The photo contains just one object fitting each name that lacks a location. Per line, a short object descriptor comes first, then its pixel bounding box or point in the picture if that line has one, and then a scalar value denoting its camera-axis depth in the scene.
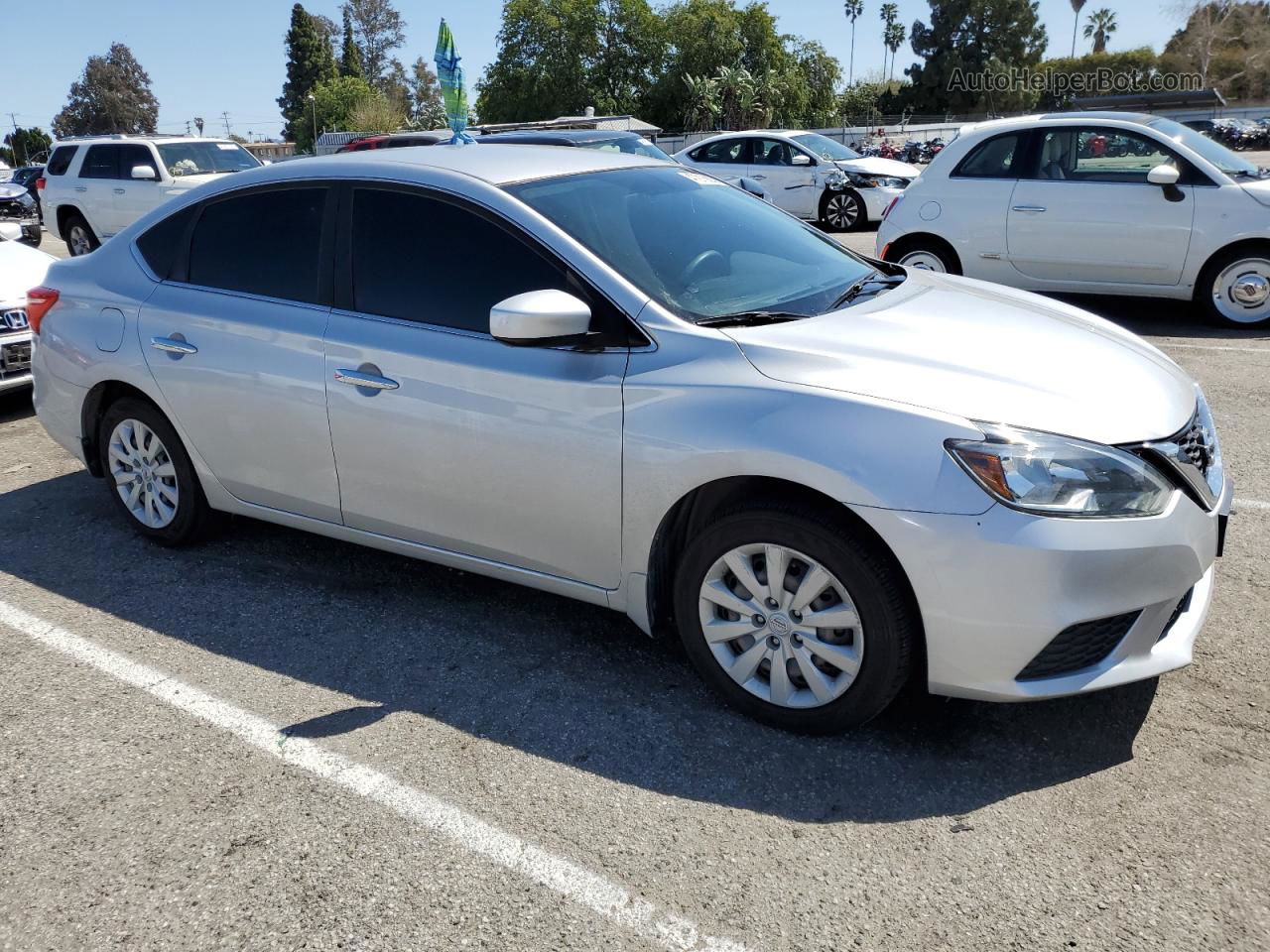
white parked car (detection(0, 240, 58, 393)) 6.91
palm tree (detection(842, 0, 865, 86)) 133.12
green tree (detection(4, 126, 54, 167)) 84.25
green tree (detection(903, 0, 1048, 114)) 88.31
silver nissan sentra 2.82
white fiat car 8.25
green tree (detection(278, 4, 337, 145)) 102.81
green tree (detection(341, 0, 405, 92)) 100.00
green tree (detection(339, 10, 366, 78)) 99.44
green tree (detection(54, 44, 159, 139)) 109.00
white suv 14.70
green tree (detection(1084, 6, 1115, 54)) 124.31
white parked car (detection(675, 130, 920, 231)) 16.28
